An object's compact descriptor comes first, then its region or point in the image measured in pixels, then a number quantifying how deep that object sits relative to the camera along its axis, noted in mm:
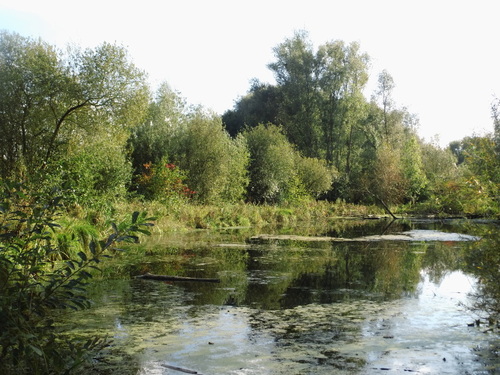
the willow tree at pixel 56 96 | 20891
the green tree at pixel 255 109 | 50031
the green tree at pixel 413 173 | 44625
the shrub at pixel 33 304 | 3449
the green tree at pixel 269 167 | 37031
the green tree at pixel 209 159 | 32312
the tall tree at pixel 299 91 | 46250
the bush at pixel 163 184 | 26141
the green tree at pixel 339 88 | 45281
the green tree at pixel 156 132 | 33188
